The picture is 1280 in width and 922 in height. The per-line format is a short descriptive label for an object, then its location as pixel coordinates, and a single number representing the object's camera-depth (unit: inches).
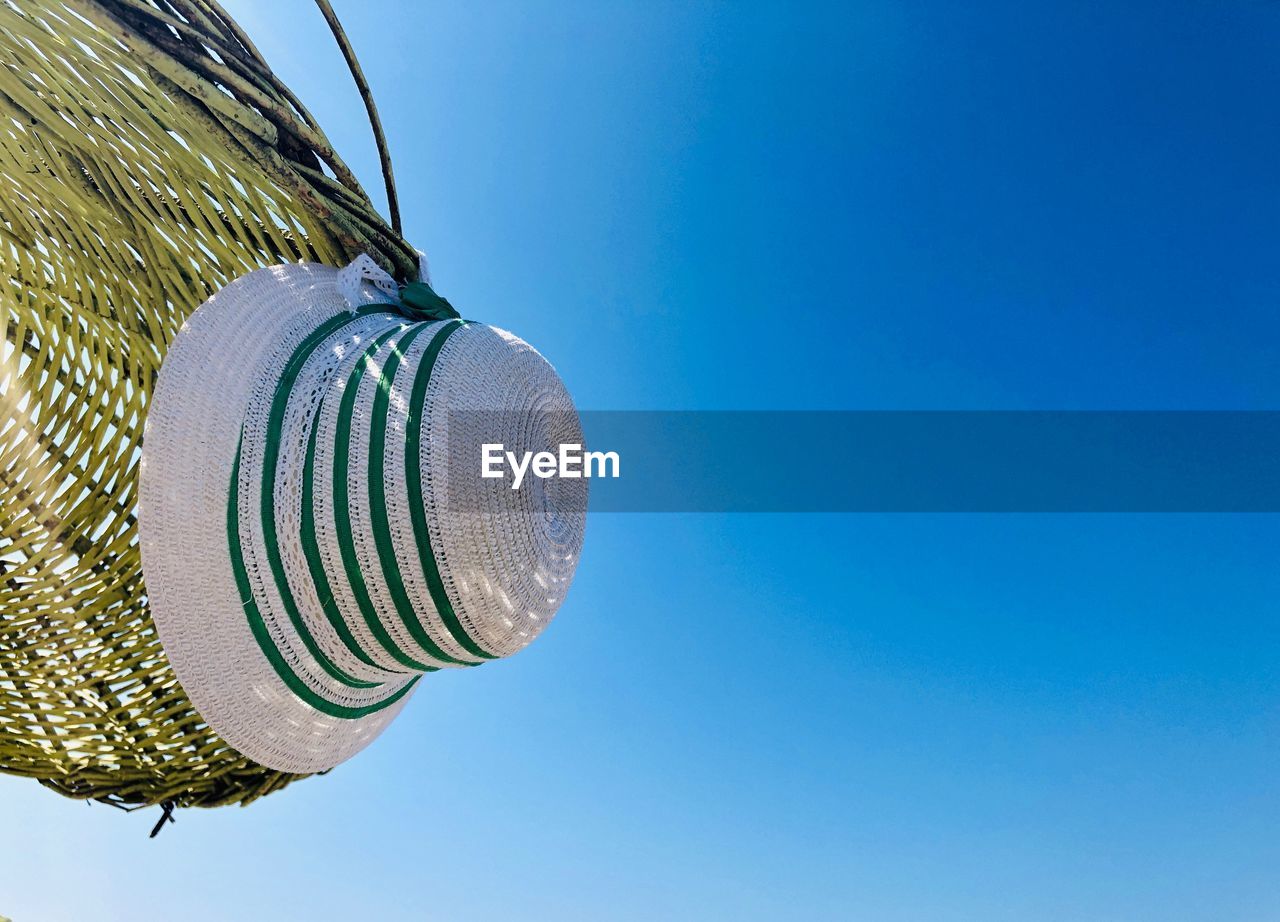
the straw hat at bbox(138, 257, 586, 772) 18.6
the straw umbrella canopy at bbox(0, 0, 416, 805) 21.1
